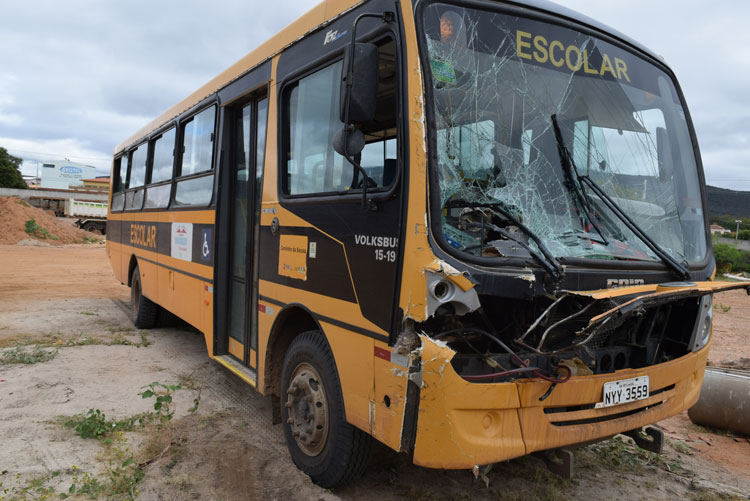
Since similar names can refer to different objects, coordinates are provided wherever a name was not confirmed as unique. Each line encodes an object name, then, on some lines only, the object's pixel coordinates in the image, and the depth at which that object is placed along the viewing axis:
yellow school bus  2.61
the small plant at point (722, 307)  12.94
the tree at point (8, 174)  55.12
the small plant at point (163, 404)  4.29
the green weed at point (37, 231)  29.19
